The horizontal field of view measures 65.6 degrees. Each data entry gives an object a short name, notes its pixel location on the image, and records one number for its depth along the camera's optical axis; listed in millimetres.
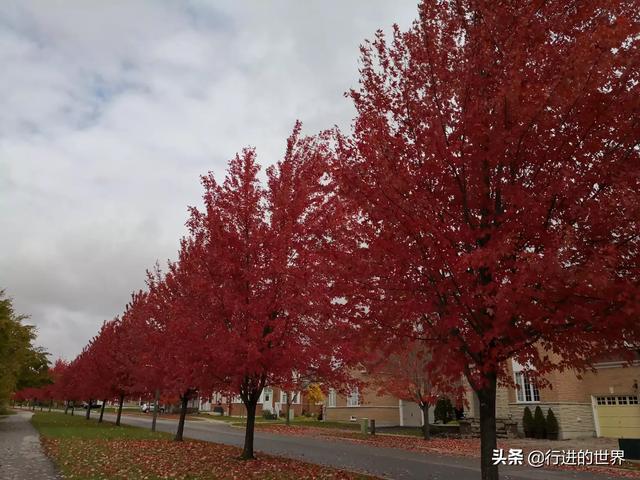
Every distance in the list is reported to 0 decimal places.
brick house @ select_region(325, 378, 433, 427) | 38625
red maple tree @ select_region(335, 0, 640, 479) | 5578
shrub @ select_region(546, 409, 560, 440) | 26859
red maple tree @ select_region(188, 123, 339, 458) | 11883
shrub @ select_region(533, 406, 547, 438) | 27312
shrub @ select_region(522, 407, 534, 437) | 27969
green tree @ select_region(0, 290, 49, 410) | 28119
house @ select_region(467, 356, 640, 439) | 25641
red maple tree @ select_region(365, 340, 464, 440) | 23828
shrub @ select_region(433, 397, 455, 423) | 33875
